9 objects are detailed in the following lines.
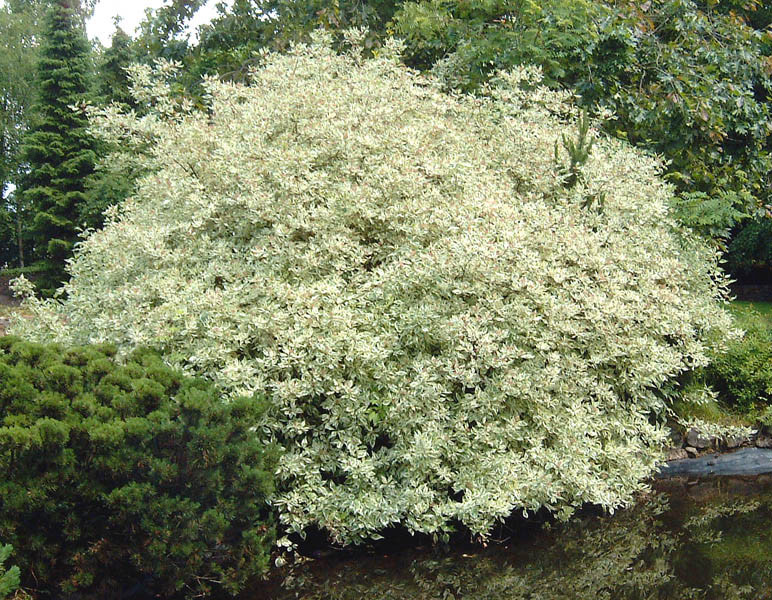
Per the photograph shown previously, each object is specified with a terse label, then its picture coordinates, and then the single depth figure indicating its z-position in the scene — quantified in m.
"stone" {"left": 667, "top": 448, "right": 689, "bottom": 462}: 6.80
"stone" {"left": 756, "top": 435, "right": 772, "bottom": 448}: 7.02
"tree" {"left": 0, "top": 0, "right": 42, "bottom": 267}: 22.27
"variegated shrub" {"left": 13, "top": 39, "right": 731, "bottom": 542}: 4.84
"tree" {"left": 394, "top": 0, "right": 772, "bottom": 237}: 8.95
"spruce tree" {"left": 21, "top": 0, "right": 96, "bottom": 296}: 16.31
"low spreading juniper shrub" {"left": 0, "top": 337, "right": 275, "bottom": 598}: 3.69
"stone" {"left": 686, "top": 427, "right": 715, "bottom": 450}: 6.89
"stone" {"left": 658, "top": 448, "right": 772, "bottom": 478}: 6.73
